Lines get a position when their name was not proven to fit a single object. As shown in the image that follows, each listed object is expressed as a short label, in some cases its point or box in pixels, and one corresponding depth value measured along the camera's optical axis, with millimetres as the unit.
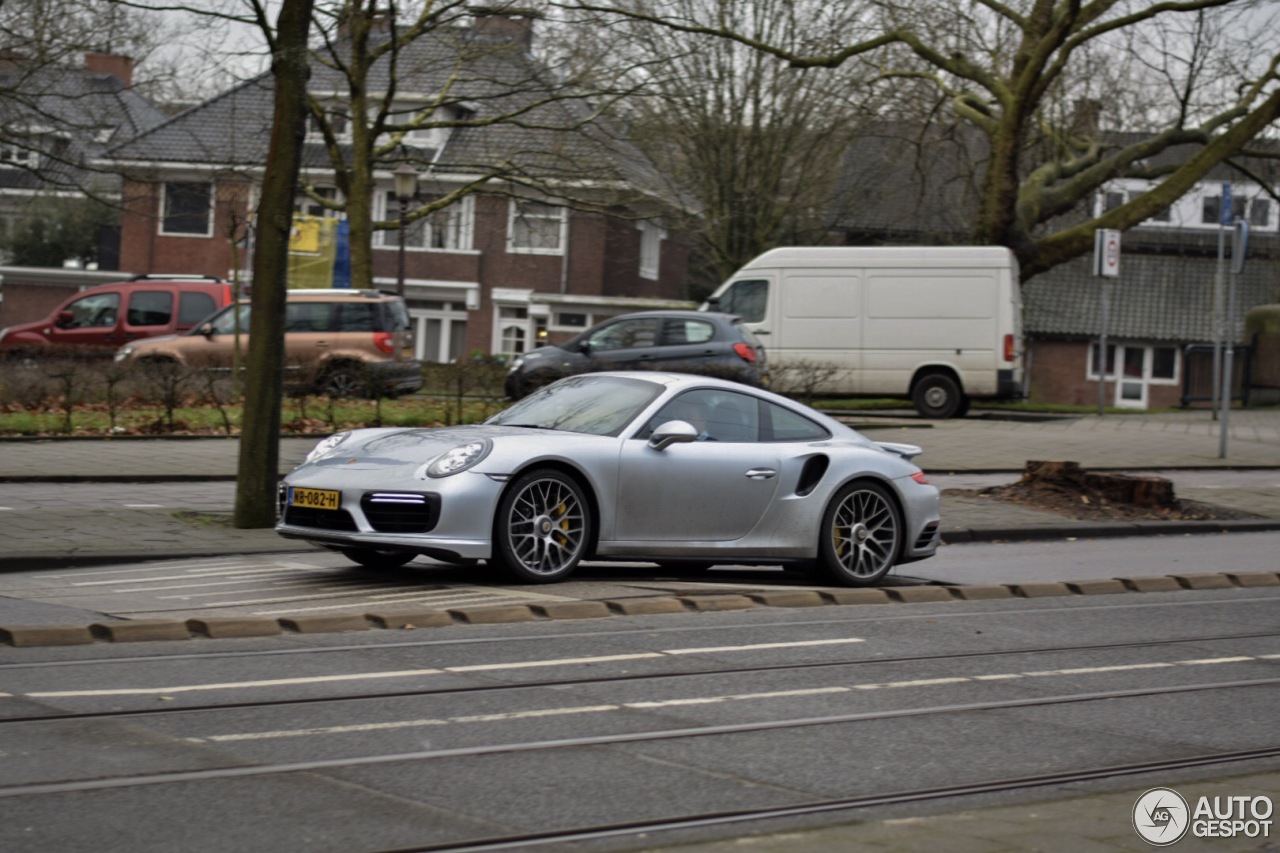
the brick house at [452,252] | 52344
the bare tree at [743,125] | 37062
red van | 30156
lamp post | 29312
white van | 27688
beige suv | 25750
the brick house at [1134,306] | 56156
